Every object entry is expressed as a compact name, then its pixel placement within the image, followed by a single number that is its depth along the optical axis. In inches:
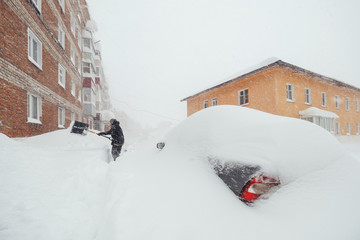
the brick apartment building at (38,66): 250.2
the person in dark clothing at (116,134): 237.6
